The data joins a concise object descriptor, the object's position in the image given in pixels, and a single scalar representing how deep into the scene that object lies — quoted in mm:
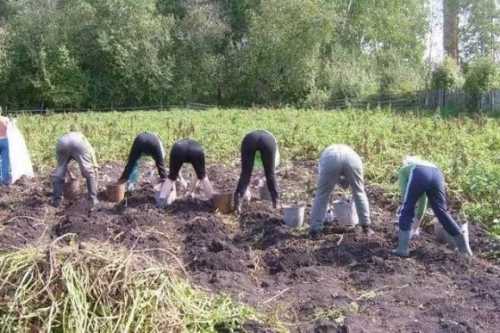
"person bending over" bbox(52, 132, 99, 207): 7762
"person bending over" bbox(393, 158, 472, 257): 5734
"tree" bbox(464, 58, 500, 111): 21484
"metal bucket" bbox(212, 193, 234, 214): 7718
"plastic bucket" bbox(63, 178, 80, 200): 8438
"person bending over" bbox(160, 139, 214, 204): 7664
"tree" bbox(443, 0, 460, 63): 35906
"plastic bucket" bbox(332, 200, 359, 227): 6996
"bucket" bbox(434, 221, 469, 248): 6036
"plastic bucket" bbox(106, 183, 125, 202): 8258
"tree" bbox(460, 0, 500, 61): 41688
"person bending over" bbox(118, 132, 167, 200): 8008
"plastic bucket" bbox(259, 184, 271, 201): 8484
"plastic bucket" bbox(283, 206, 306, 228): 7000
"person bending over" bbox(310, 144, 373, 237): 6395
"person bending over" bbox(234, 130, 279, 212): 7543
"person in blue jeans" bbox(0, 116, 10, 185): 9195
